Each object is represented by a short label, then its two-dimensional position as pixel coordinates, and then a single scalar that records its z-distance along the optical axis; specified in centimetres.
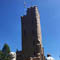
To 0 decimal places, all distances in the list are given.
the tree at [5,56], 3264
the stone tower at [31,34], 3286
